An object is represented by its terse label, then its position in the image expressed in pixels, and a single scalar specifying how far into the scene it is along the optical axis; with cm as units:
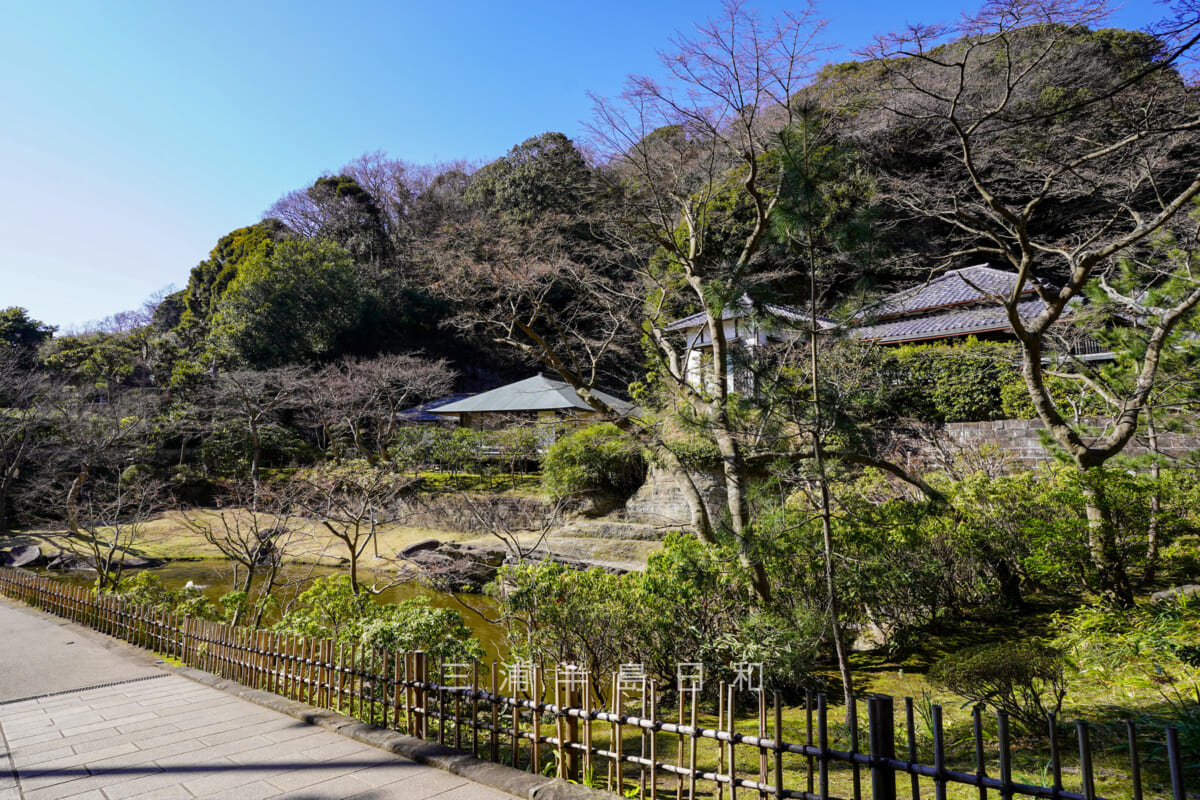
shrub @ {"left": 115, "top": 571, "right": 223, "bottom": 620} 748
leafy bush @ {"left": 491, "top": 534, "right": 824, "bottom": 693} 528
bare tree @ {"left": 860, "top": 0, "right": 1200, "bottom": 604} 500
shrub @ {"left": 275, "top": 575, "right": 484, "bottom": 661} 486
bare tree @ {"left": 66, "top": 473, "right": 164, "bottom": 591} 1408
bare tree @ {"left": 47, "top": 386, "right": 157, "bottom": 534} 1738
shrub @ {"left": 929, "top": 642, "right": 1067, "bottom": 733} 344
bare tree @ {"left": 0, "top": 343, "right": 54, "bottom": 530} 1686
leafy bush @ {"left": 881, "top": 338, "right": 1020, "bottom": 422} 1105
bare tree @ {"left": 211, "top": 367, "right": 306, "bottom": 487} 2031
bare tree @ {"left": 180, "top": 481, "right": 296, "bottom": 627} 713
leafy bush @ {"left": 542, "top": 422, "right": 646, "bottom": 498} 1459
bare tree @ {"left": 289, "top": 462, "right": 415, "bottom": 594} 807
